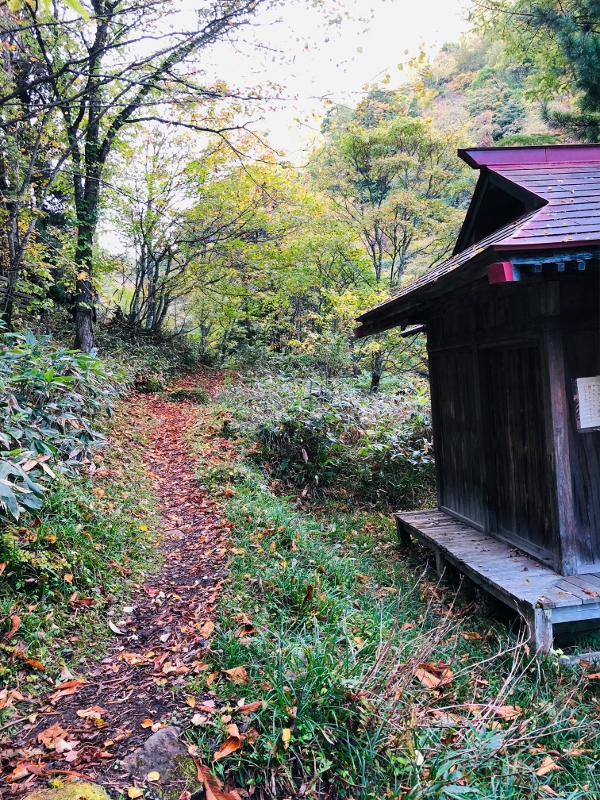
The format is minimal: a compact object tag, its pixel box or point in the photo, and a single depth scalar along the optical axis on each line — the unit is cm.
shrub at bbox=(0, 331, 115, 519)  409
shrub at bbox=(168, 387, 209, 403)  1355
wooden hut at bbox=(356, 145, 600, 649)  402
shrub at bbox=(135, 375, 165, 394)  1312
